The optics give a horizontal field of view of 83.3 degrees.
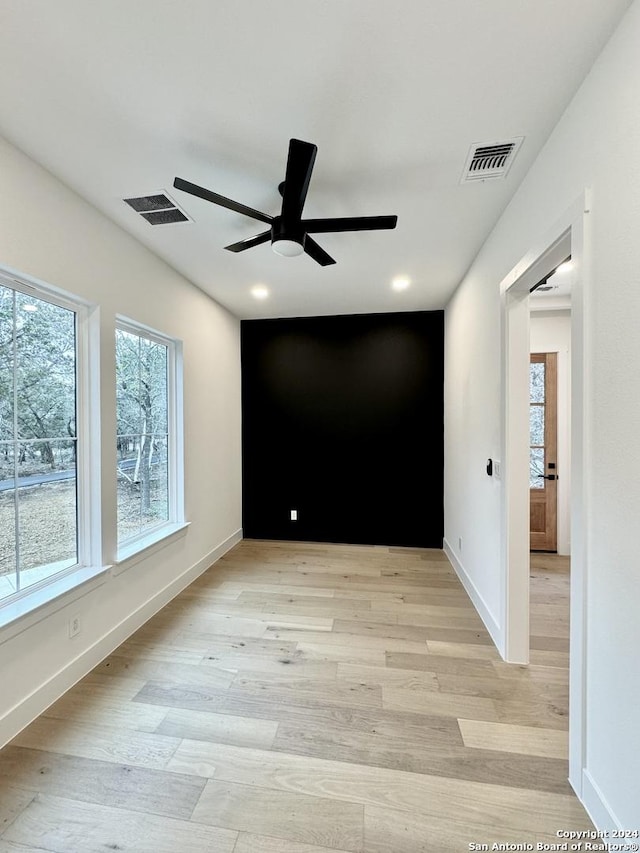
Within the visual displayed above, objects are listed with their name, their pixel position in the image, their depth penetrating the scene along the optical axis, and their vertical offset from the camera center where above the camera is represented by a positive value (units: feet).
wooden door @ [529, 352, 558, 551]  13.33 -1.26
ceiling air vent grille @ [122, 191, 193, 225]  6.83 +4.19
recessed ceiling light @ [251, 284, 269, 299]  11.29 +4.16
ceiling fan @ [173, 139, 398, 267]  5.16 +3.35
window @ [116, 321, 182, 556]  8.61 -0.36
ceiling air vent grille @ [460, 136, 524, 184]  5.54 +4.21
